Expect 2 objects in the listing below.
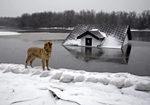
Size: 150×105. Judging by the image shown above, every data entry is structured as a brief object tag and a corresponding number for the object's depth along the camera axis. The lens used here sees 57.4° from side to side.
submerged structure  19.12
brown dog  5.36
